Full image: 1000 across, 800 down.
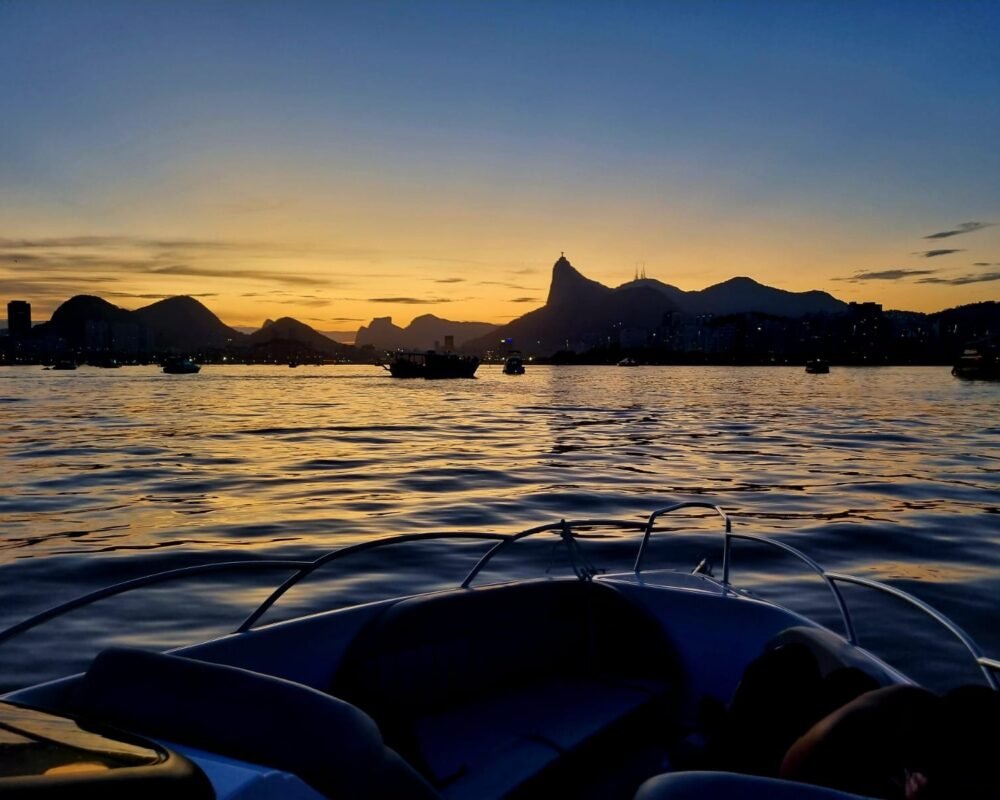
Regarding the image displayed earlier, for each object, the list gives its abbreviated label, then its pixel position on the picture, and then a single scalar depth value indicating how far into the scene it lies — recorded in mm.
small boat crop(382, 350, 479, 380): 138250
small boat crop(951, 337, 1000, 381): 135375
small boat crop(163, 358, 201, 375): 179250
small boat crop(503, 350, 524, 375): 197125
